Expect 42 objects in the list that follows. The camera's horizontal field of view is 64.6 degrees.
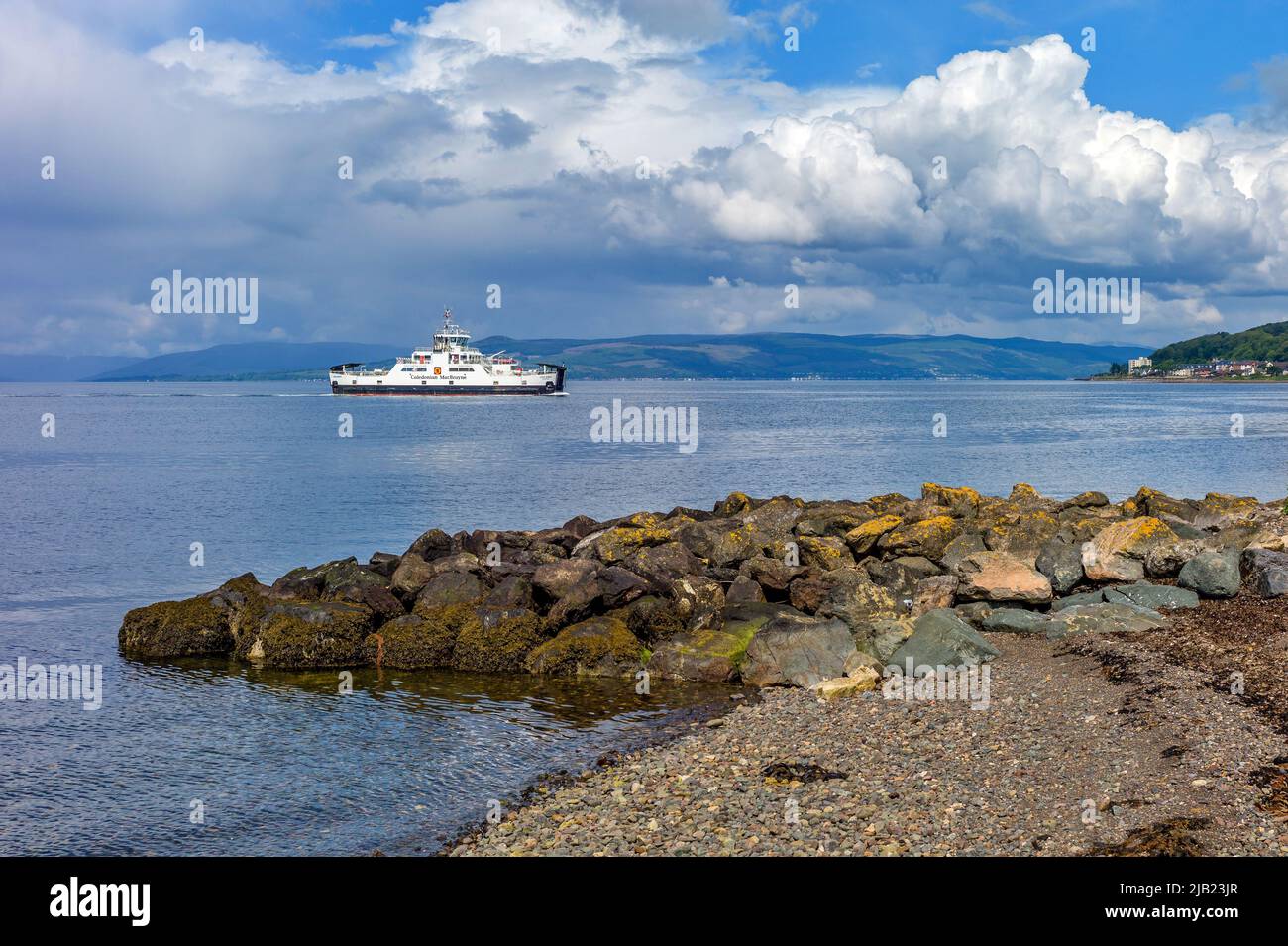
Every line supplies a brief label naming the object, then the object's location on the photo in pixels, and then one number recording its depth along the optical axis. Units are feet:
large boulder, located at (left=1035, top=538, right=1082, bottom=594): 65.05
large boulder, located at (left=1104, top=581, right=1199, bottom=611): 58.13
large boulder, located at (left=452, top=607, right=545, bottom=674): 58.85
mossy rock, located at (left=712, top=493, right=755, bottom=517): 95.45
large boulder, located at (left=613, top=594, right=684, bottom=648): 61.26
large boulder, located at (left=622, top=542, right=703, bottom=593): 67.56
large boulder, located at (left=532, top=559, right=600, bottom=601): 64.28
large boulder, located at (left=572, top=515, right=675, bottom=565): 75.15
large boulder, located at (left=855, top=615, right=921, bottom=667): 55.06
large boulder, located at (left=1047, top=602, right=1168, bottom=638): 54.70
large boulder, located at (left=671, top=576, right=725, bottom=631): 61.57
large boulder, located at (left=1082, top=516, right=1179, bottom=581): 64.59
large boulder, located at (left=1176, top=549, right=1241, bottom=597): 59.11
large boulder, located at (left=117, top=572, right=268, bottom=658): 62.90
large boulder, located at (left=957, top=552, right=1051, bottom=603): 61.82
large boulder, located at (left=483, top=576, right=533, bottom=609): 64.18
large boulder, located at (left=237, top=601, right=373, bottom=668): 60.18
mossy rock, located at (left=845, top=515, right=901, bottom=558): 75.56
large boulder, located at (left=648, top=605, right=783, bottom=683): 55.31
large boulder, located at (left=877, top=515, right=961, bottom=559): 73.00
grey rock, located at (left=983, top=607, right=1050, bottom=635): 58.08
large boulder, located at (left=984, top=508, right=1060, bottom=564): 72.18
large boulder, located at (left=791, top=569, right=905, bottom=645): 60.75
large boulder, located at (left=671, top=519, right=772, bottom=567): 75.92
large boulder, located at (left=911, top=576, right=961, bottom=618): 63.77
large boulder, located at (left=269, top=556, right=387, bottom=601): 68.59
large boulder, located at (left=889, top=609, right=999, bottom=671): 51.85
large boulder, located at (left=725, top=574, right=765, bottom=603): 65.87
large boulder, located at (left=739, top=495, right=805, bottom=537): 84.28
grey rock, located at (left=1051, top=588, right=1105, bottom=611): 60.49
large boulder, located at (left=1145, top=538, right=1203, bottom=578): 63.05
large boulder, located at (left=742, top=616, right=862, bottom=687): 53.27
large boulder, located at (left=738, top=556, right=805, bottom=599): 68.23
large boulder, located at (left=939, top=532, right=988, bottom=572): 69.46
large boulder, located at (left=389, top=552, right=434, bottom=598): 68.13
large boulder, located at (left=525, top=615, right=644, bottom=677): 57.21
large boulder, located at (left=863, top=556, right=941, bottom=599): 66.85
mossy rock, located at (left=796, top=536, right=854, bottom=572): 72.64
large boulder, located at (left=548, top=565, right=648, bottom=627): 62.75
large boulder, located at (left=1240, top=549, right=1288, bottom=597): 57.52
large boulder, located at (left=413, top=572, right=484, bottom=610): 65.46
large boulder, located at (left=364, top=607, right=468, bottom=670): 59.98
